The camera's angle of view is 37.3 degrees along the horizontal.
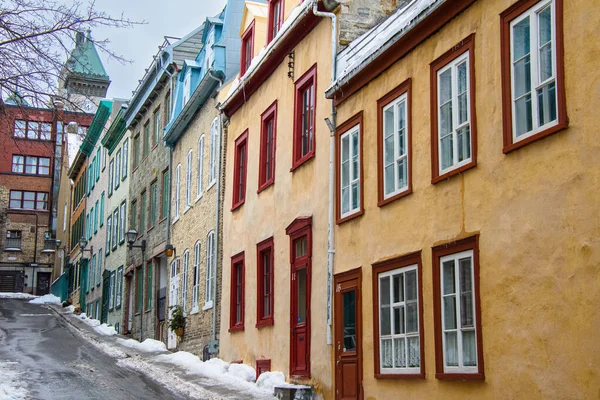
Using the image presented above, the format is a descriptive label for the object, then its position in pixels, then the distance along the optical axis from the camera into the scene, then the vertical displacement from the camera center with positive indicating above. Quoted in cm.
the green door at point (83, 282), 4531 +265
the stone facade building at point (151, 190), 2808 +496
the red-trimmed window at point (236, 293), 1948 +92
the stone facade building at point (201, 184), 2170 +404
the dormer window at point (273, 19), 1898 +673
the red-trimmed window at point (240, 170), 2014 +376
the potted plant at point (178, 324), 2358 +27
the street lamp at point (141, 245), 2962 +302
